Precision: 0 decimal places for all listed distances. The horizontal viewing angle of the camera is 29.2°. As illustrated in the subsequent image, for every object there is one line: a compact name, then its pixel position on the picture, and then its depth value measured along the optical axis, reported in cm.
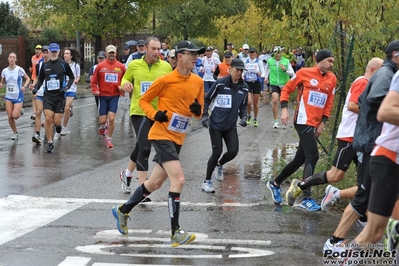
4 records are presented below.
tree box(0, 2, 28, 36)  4122
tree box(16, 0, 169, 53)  3362
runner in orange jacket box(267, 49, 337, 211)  938
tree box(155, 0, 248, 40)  4847
